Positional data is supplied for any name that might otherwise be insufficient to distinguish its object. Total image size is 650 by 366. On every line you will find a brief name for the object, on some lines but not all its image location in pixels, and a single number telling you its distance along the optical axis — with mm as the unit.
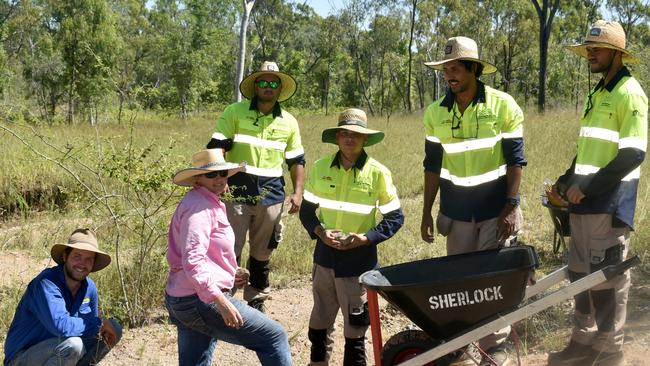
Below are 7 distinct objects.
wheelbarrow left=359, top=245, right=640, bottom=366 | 3279
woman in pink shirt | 3195
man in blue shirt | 3611
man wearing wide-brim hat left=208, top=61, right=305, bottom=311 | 5012
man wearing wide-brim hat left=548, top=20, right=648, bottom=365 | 3777
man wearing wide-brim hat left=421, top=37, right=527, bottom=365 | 4031
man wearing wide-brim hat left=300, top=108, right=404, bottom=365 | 3947
